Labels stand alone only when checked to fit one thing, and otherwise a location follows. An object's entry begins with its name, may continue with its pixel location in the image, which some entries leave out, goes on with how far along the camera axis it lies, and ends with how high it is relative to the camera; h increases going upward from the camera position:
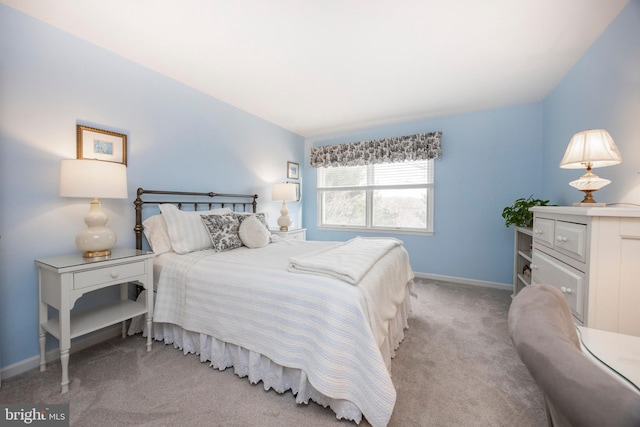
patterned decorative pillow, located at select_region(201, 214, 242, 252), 2.49 -0.24
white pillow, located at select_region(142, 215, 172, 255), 2.35 -0.24
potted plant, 2.80 -0.06
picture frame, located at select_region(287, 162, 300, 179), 4.55 +0.67
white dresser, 1.12 -0.27
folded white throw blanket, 1.58 -0.37
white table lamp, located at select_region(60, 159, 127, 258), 1.74 +0.12
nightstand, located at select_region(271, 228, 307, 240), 3.70 -0.39
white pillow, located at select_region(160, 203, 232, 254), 2.34 -0.22
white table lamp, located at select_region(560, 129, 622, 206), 1.50 +0.32
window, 4.05 +0.20
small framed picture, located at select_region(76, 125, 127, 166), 2.06 +0.52
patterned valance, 3.83 +0.92
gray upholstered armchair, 0.34 -0.25
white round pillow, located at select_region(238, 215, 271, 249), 2.66 -0.28
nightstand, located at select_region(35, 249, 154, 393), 1.62 -0.55
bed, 1.35 -0.64
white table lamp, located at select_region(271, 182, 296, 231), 3.88 +0.19
